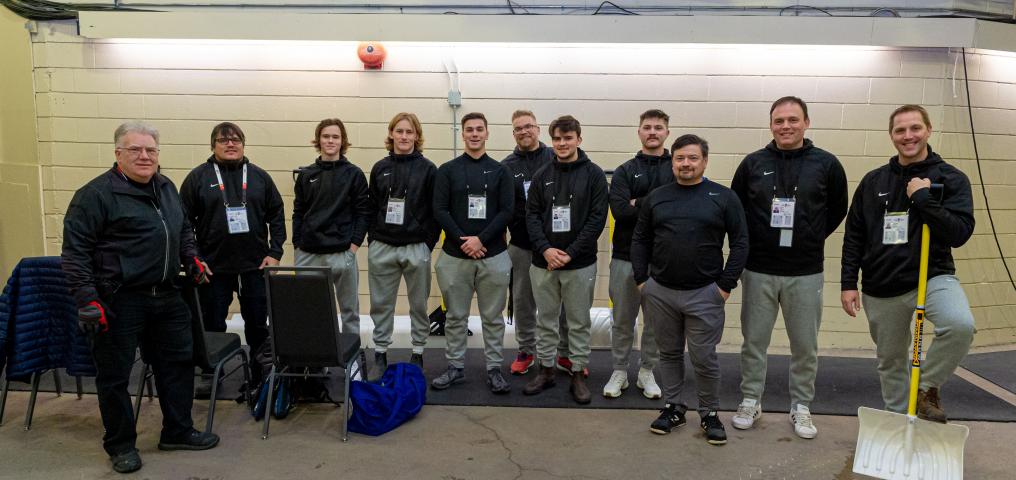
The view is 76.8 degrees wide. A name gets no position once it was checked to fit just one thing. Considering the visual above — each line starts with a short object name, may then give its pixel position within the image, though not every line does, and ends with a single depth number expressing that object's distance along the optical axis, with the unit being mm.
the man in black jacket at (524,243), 3896
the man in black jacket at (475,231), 3598
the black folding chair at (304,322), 2984
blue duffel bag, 3107
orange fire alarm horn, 4621
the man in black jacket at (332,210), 3762
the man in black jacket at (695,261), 2924
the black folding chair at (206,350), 3025
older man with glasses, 2537
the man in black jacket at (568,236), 3420
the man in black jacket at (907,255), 2727
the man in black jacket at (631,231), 3484
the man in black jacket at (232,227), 3525
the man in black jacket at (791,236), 3041
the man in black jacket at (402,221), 3756
